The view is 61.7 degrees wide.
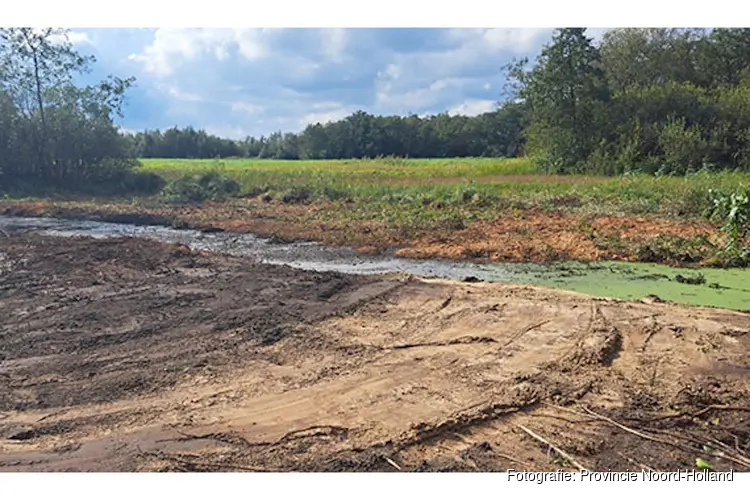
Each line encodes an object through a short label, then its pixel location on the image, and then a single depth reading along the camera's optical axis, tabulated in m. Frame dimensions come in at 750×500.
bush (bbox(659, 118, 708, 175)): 21.84
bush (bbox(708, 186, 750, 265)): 8.49
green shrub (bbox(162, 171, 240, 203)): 23.25
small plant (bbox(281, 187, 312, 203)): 21.44
